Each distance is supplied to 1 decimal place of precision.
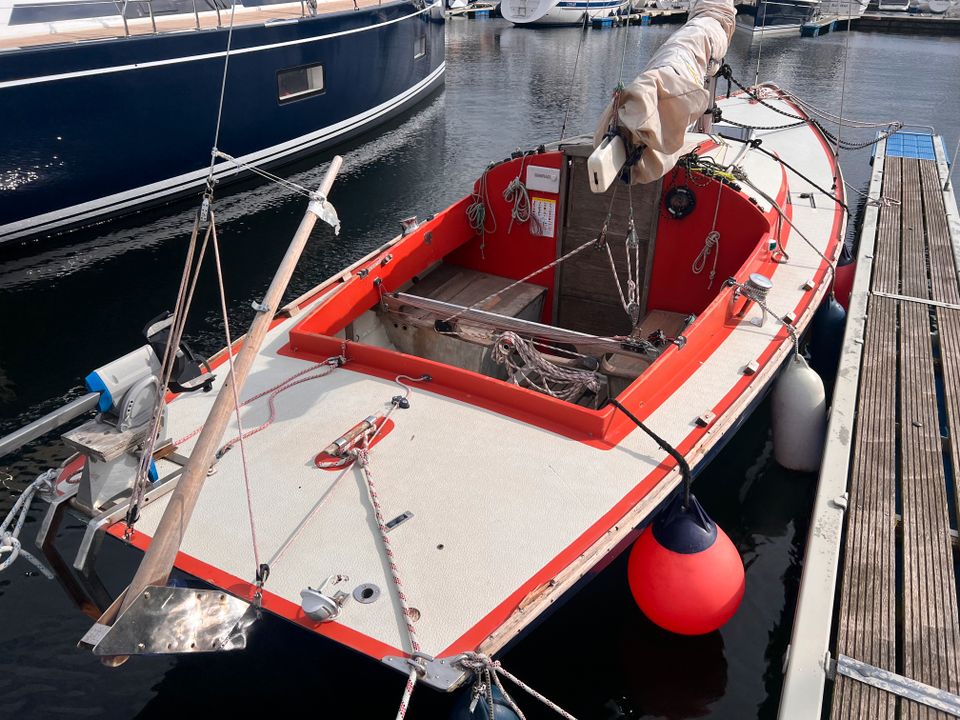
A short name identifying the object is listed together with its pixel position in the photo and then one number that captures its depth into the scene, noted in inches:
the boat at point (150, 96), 398.3
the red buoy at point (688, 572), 168.1
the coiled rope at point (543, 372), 215.0
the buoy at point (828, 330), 302.0
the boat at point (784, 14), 1342.3
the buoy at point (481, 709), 133.6
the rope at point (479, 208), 299.7
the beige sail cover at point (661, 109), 203.8
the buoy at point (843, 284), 336.8
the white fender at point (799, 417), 241.0
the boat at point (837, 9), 1419.8
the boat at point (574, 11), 1433.3
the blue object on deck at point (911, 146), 506.9
